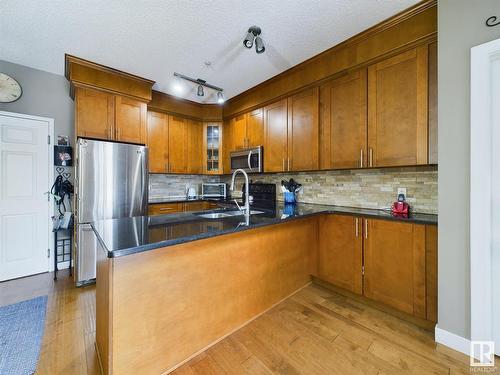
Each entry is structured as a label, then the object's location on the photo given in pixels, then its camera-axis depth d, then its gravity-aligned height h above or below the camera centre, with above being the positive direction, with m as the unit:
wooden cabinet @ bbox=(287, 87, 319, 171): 2.74 +0.72
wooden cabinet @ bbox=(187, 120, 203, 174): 4.07 +0.74
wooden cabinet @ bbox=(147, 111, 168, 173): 3.62 +0.75
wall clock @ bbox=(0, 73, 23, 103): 2.74 +1.23
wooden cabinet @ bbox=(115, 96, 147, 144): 3.03 +0.95
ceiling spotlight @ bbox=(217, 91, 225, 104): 3.01 +1.22
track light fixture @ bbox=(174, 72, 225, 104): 2.96 +1.46
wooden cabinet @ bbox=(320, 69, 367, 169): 2.32 +0.72
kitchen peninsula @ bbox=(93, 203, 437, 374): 1.20 -0.64
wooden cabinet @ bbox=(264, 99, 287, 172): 3.13 +0.74
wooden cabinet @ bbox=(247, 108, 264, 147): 3.47 +0.94
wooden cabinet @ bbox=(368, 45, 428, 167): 1.93 +0.71
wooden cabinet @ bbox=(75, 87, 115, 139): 2.76 +0.94
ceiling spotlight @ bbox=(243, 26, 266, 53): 1.97 +1.37
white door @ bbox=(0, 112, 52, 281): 2.79 -0.11
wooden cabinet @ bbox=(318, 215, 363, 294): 2.21 -0.69
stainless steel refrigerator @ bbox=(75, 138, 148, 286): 2.62 -0.03
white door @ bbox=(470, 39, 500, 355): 1.44 -0.05
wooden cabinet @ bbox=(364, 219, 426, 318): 1.83 -0.70
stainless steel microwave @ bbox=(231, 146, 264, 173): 3.42 +0.44
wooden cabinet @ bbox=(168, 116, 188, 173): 3.84 +0.75
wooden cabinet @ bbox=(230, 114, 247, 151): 3.78 +0.96
